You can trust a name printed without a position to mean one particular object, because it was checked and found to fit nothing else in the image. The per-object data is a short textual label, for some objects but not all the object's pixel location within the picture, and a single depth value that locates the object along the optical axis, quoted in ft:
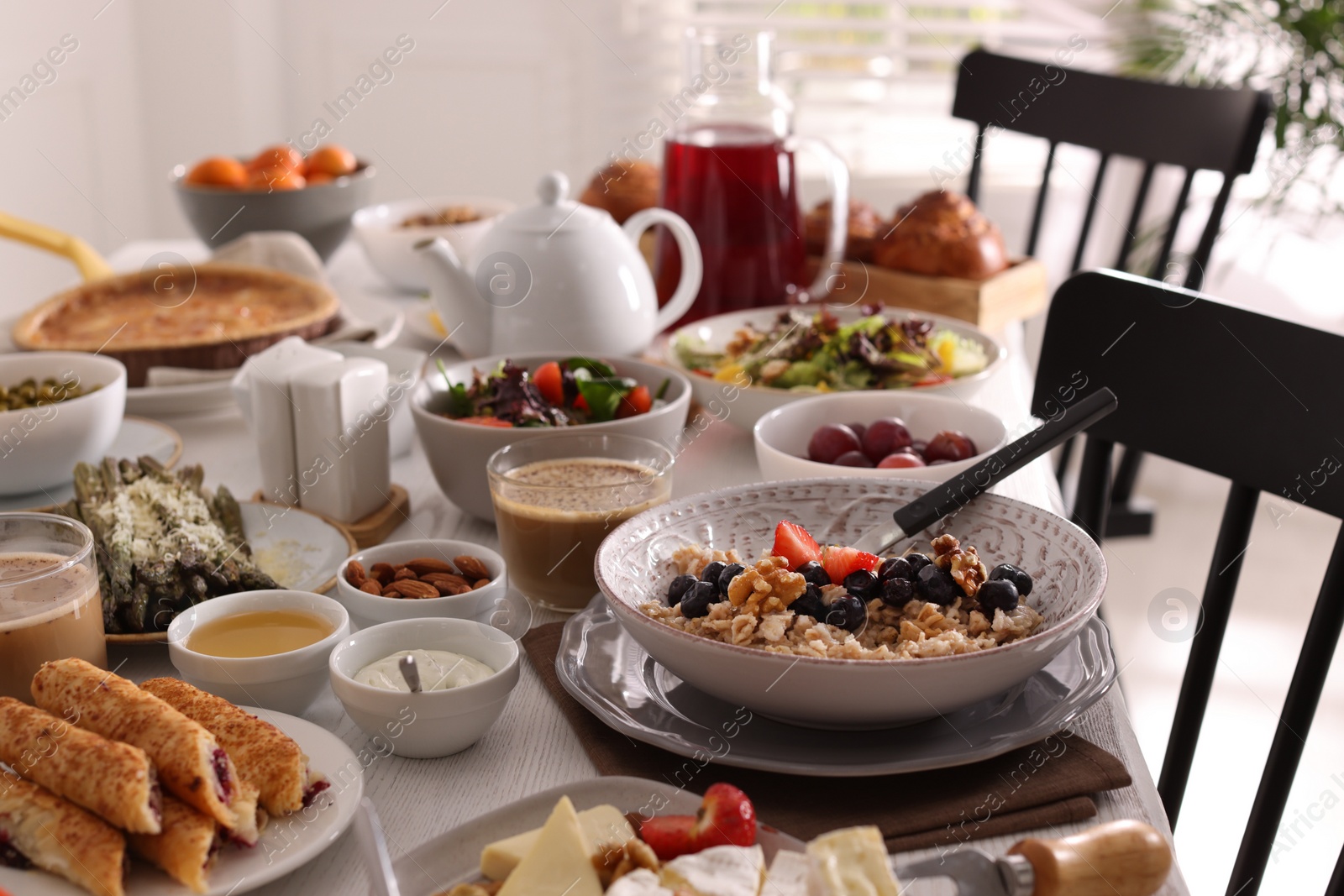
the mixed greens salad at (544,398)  4.41
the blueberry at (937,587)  3.02
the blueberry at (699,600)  3.03
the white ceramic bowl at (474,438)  4.17
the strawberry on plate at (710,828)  2.32
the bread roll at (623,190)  7.34
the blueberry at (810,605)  3.00
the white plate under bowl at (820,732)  2.74
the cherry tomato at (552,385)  4.58
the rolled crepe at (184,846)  2.34
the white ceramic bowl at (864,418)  4.33
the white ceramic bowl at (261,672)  2.97
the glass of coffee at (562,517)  3.67
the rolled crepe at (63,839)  2.31
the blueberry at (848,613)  2.96
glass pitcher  6.09
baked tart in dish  5.49
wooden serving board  6.27
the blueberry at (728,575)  3.08
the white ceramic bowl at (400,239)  6.97
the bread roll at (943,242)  6.36
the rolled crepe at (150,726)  2.42
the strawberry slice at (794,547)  3.25
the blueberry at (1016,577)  3.10
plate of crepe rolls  2.35
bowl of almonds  3.34
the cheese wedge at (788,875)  2.20
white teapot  5.30
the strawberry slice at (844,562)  3.15
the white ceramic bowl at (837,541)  2.67
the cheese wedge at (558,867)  2.23
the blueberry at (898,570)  3.08
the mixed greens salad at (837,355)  5.09
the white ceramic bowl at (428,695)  2.84
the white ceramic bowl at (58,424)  4.32
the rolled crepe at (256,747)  2.54
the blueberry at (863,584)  3.07
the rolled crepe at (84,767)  2.35
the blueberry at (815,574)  3.09
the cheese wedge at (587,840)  2.35
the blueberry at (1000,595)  3.01
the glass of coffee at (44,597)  2.93
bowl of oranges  7.06
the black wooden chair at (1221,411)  3.43
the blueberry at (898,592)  3.03
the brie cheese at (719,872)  2.18
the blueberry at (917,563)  3.10
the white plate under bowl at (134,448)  4.47
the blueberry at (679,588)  3.13
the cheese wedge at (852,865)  2.12
